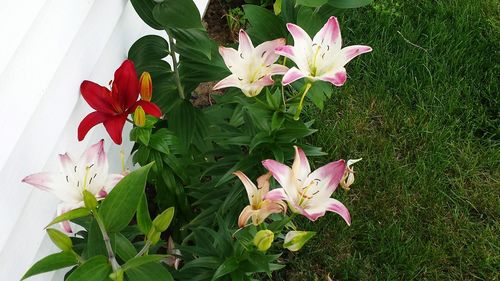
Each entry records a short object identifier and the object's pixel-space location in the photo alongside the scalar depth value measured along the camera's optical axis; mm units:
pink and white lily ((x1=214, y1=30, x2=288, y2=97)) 1229
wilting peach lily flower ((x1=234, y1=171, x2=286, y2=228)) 1105
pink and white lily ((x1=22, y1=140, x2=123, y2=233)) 1047
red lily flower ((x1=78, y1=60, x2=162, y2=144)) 1211
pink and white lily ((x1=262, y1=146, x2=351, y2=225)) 1106
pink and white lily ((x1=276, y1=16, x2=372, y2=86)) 1189
